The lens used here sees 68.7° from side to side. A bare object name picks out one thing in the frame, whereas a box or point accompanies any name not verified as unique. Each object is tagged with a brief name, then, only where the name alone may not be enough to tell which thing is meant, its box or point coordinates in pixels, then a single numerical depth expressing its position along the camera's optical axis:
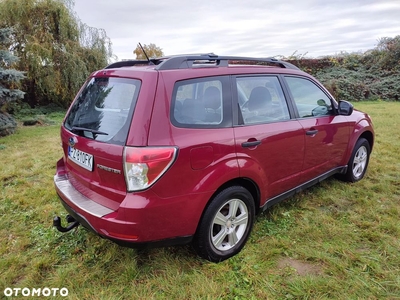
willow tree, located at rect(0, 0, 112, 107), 9.64
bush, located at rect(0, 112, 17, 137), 7.38
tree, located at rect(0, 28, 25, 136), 7.00
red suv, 1.93
